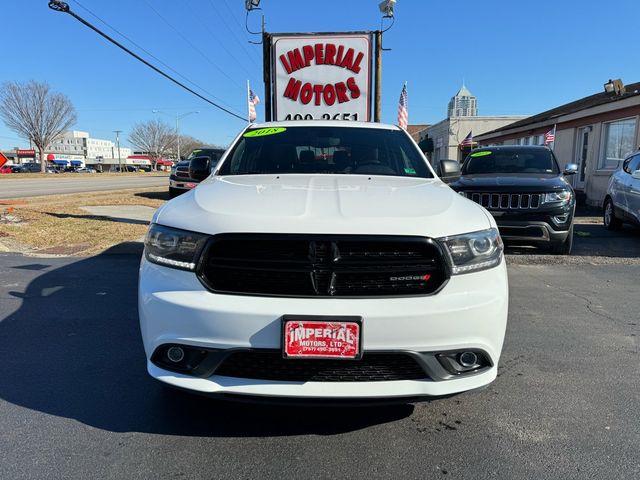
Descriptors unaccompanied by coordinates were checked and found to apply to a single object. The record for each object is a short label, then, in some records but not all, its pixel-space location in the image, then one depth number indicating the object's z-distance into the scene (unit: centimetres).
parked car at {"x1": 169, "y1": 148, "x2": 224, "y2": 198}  1570
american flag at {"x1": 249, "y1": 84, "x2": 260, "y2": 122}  1246
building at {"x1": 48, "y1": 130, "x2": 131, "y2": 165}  12131
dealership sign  917
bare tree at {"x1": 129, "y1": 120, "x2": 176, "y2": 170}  9375
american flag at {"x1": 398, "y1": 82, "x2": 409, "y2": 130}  1234
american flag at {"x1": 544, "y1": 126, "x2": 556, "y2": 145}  1722
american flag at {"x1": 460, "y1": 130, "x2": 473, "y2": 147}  2845
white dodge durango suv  213
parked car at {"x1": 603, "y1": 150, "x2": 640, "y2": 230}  847
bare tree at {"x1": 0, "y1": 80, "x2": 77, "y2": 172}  5859
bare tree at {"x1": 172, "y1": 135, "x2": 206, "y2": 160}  10788
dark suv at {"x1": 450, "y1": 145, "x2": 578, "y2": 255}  684
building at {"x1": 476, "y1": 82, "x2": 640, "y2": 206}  1320
